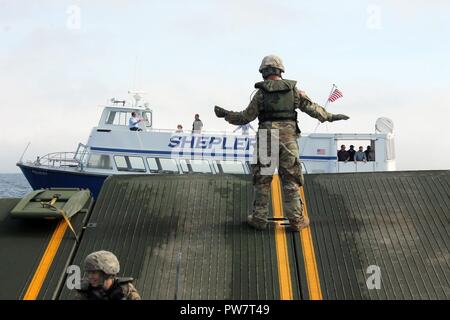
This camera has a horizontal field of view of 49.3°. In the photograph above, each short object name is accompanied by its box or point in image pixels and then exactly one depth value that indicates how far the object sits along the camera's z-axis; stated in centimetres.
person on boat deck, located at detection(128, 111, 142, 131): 2506
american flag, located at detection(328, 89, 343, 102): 2394
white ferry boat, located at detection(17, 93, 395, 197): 2384
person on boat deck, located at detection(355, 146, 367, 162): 2399
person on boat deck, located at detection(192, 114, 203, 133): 2421
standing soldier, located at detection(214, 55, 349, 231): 670
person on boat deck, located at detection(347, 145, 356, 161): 2393
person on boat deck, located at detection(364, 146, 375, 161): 2426
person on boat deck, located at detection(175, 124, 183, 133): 2420
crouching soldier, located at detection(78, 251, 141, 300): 426
